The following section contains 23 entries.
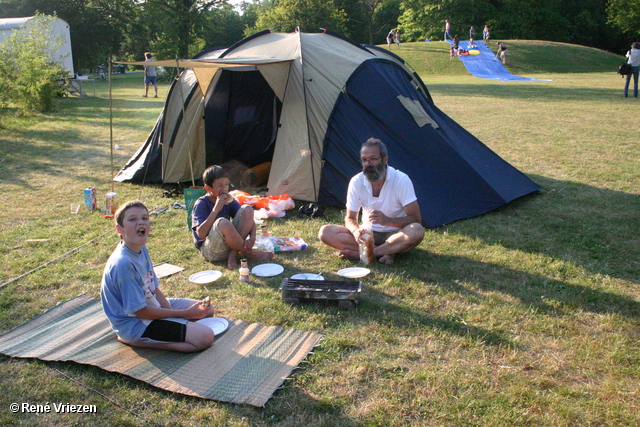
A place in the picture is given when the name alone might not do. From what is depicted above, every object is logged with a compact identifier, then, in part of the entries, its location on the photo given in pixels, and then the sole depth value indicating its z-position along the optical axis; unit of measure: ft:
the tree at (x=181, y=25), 127.95
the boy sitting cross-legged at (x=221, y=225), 15.42
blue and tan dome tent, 20.06
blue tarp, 90.15
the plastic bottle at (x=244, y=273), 14.55
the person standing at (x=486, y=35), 115.24
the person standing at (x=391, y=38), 117.70
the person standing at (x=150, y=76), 65.64
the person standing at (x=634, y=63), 51.11
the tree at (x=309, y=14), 140.36
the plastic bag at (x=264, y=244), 17.12
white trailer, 70.03
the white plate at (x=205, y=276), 14.37
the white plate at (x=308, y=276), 14.35
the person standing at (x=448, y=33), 117.85
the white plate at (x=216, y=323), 11.59
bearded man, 15.29
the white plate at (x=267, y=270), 15.02
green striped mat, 9.67
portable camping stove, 12.67
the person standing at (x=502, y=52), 99.39
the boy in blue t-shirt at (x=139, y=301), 10.02
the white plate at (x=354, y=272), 14.65
